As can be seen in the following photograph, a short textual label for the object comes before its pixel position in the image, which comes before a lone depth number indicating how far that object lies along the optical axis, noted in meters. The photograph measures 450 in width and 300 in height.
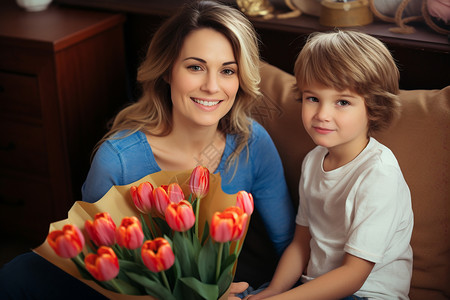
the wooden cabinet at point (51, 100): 1.83
